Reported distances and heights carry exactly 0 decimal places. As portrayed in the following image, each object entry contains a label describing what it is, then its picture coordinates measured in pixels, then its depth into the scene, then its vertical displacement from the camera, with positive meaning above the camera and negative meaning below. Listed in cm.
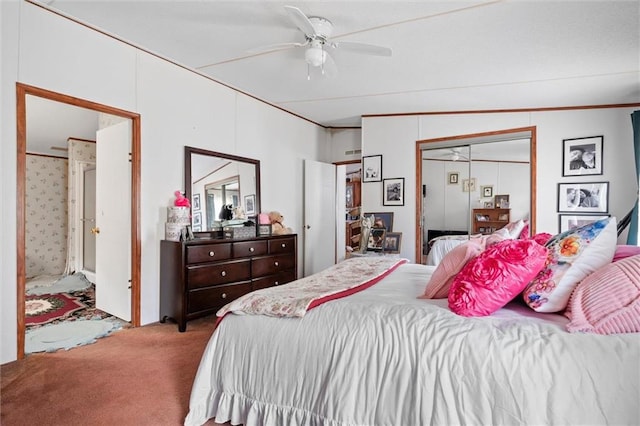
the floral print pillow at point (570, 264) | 140 -22
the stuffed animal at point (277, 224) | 449 -19
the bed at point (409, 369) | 110 -60
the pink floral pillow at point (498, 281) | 142 -30
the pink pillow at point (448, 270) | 171 -30
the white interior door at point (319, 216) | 538 -9
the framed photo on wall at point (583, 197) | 396 +17
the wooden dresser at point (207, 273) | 316 -65
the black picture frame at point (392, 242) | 487 -45
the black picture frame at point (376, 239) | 495 -42
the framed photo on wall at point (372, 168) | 508 +63
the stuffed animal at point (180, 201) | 341 +9
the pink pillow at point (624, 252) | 146 -18
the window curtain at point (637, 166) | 360 +48
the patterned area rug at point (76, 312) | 337 -112
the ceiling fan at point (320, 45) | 241 +123
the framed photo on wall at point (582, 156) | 396 +65
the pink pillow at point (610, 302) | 117 -32
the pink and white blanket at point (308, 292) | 162 -44
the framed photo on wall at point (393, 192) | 494 +27
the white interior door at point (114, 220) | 336 -11
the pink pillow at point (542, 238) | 186 -15
